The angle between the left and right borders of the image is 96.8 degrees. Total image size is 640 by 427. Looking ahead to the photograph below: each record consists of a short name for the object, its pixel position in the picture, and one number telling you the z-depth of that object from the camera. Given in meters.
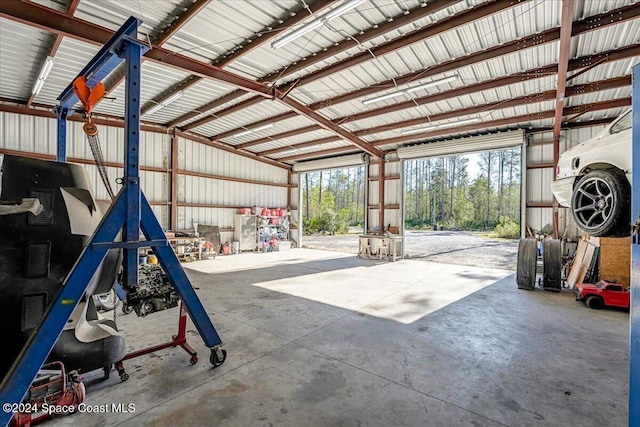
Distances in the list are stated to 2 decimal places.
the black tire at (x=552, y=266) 6.20
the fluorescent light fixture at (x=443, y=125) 8.56
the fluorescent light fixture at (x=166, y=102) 7.52
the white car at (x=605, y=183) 3.05
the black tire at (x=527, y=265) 6.36
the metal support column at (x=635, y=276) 1.47
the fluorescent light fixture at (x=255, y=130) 9.73
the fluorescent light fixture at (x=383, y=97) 6.86
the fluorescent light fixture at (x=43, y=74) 5.72
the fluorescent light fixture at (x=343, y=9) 3.99
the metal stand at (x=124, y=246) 1.77
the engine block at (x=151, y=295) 2.98
